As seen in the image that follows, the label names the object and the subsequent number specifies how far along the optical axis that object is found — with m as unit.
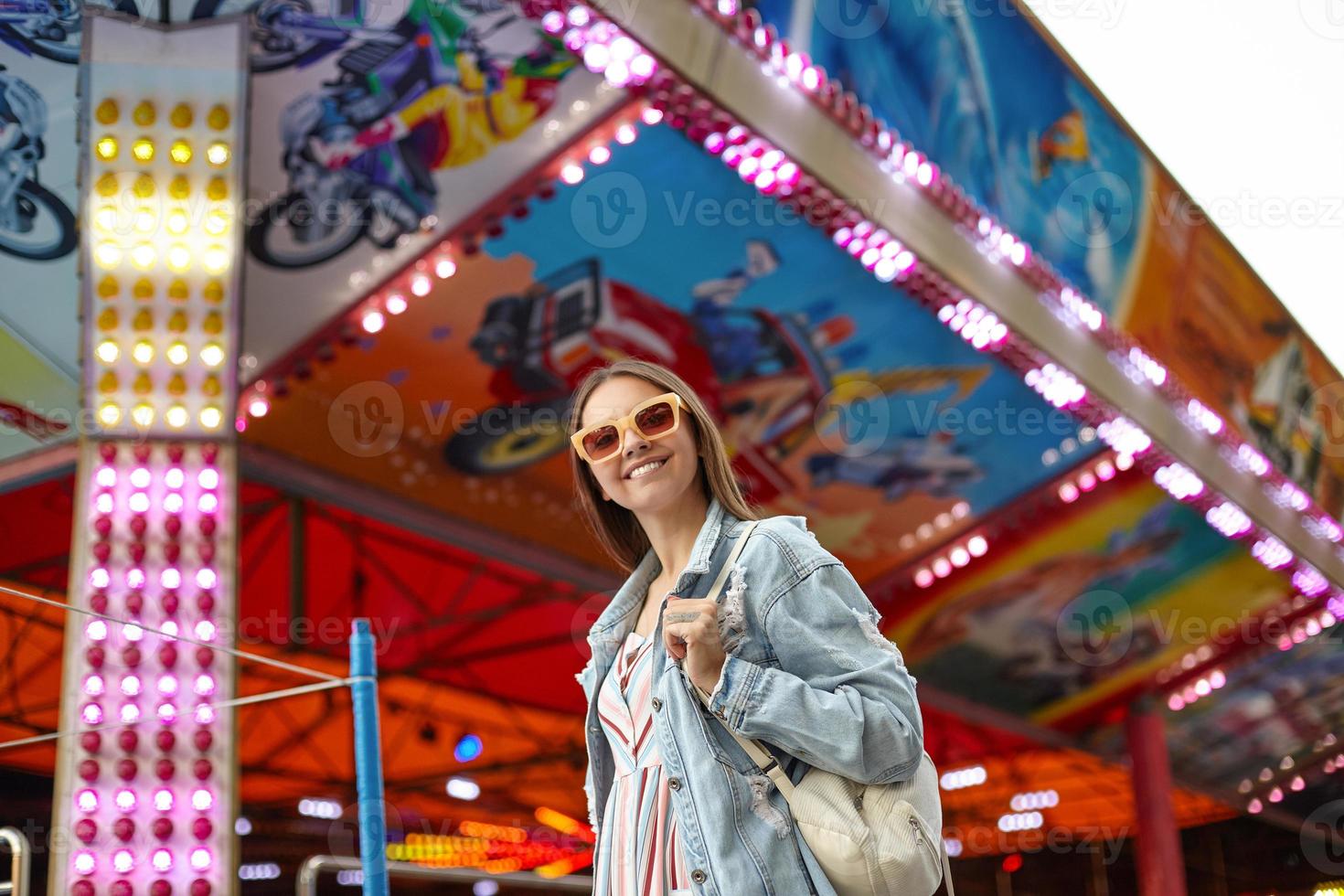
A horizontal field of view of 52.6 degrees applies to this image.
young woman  1.55
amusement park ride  4.80
